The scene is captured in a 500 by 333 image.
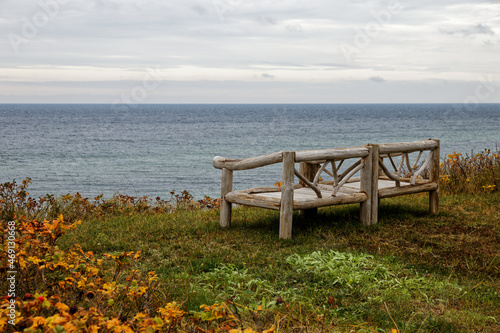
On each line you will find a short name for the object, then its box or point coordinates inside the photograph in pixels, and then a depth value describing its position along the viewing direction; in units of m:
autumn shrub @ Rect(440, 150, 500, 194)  10.81
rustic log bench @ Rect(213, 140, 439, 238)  6.77
